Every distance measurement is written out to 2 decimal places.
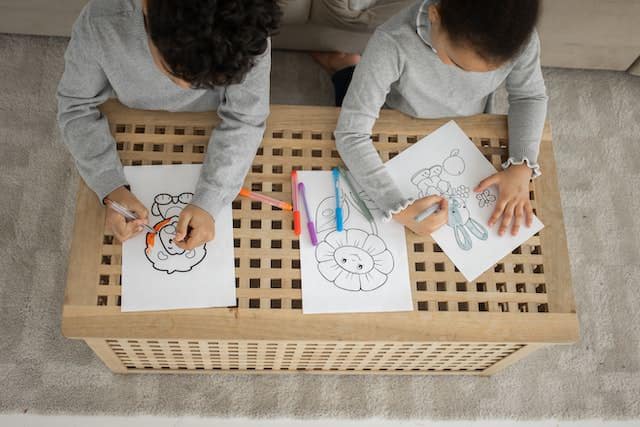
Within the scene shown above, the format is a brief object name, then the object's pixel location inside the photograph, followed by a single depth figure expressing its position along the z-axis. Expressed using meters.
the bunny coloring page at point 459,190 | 0.89
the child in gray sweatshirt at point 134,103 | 0.82
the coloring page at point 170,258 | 0.83
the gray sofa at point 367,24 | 1.28
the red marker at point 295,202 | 0.88
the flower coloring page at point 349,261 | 0.85
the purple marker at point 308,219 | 0.88
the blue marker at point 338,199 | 0.89
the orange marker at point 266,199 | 0.89
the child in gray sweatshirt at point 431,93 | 0.88
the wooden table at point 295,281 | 0.82
